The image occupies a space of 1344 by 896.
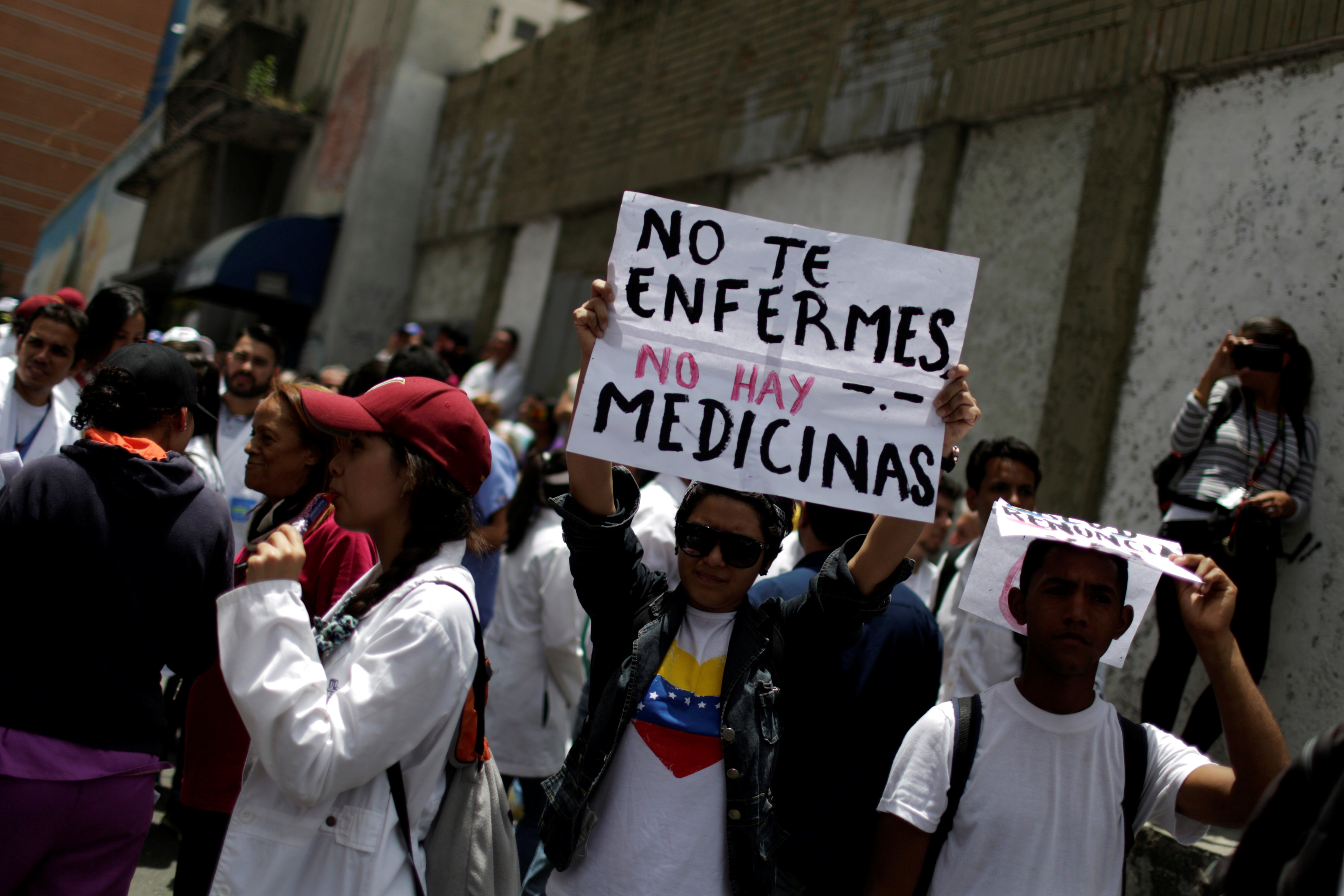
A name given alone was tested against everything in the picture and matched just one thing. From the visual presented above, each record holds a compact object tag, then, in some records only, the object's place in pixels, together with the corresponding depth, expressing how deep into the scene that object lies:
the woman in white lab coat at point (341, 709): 1.95
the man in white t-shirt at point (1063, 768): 2.13
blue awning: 15.60
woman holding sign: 2.25
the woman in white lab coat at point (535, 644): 4.37
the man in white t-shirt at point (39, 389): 3.98
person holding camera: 4.52
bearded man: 5.10
